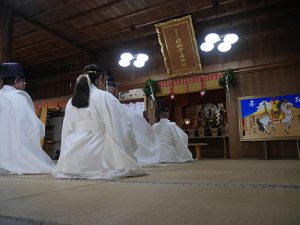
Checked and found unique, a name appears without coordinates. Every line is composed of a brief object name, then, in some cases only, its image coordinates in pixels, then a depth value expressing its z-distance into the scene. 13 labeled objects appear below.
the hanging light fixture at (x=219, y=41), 7.49
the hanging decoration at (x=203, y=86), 8.06
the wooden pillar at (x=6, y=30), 6.45
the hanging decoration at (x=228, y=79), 7.64
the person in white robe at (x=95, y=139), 3.00
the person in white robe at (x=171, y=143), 6.54
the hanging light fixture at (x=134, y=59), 8.77
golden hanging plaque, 7.56
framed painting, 6.97
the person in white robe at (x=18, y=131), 3.67
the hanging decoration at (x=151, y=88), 8.68
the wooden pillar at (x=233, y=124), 7.62
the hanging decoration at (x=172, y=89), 8.49
